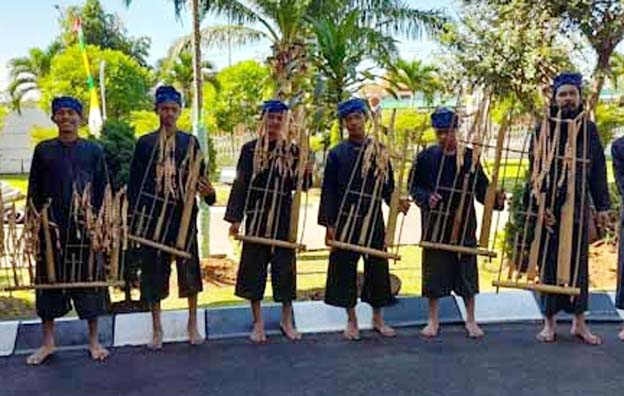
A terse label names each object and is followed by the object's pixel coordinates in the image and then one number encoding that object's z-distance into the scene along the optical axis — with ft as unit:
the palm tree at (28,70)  76.33
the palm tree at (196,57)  26.66
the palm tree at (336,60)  22.34
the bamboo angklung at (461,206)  13.83
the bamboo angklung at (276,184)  13.79
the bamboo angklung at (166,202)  13.38
